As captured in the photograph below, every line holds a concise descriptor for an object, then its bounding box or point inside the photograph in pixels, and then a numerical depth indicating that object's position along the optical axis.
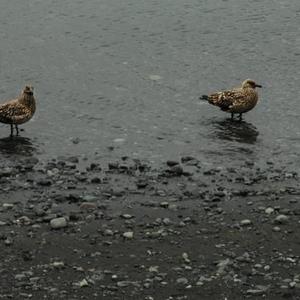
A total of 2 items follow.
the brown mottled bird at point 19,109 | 20.05
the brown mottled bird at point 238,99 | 21.55
